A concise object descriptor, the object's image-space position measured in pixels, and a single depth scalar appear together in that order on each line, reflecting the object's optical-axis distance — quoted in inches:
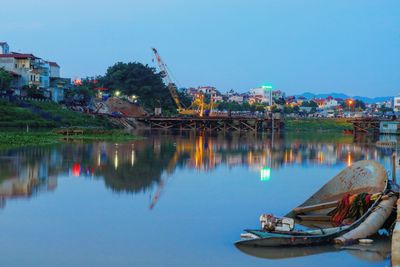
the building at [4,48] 3777.3
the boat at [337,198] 566.3
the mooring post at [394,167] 727.2
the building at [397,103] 7229.3
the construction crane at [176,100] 4435.5
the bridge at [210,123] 3637.1
